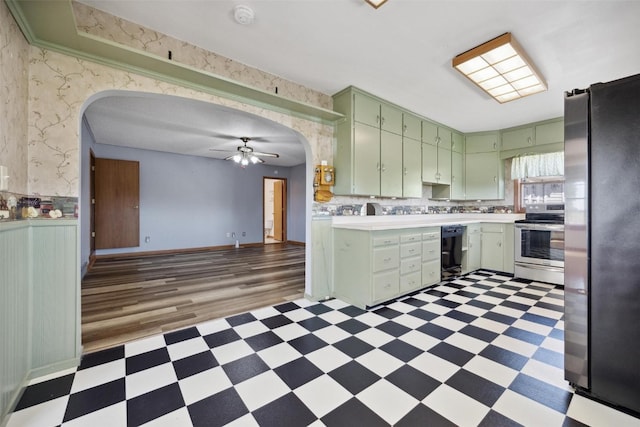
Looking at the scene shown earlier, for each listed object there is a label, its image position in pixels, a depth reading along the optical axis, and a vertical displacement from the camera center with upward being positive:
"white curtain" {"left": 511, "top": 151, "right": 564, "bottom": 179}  4.18 +0.79
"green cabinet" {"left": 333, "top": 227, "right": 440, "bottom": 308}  2.82 -0.60
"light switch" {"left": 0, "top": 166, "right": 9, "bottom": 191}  1.30 +0.17
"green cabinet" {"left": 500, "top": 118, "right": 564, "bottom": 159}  4.11 +1.23
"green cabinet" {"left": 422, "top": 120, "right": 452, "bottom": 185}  4.18 +0.98
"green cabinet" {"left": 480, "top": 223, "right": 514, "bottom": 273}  4.17 -0.56
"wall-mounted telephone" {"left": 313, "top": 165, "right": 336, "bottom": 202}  3.08 +0.35
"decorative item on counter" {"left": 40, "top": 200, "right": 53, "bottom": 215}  1.76 +0.03
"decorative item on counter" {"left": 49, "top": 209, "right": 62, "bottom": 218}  1.79 -0.01
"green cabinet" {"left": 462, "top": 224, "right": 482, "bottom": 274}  4.13 -0.60
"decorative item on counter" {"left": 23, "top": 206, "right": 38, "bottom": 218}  1.69 -0.01
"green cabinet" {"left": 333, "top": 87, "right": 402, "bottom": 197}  3.13 +0.85
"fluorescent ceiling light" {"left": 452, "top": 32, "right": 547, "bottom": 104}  2.25 +1.42
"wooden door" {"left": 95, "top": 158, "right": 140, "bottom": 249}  5.56 +0.16
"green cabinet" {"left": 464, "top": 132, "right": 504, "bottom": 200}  4.70 +0.82
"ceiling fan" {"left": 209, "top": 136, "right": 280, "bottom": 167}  5.31 +1.20
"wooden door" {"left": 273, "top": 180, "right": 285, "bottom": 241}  8.20 +0.06
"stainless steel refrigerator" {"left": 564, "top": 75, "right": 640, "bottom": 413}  1.40 -0.16
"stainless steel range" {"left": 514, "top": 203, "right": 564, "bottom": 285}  3.63 -0.51
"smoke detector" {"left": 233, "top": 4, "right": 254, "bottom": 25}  1.85 +1.43
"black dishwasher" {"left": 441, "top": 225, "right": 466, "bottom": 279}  3.73 -0.56
